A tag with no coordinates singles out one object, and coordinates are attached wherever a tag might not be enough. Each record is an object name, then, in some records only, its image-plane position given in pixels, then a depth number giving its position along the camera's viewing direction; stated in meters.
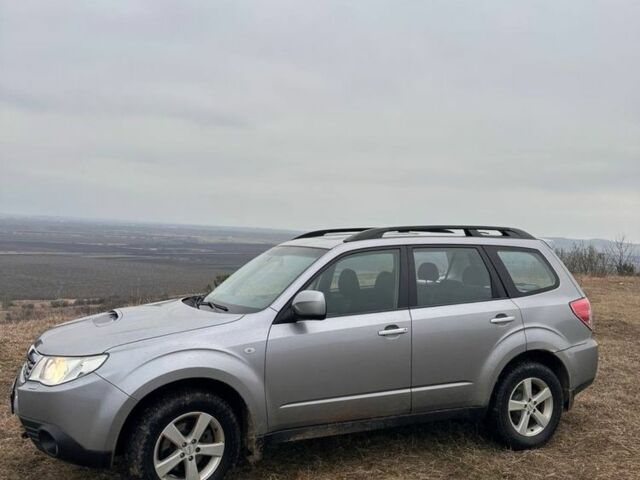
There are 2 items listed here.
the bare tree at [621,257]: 22.30
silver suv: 3.75
